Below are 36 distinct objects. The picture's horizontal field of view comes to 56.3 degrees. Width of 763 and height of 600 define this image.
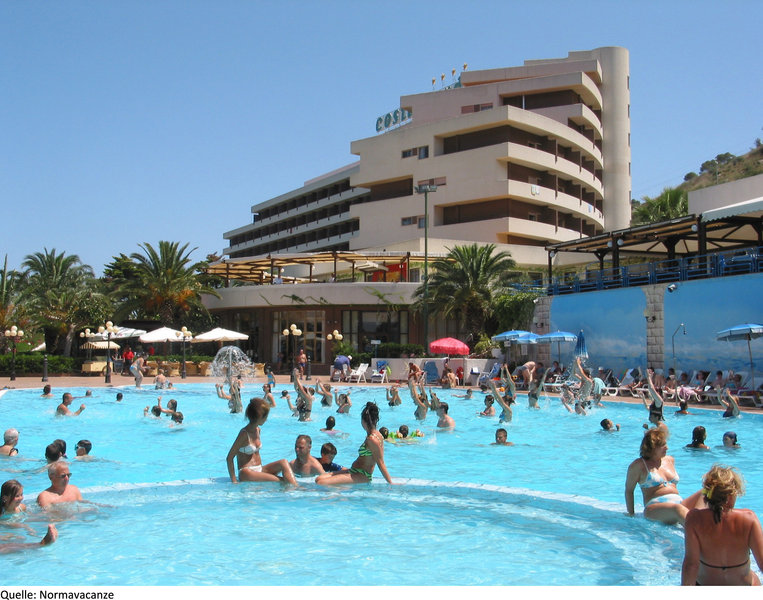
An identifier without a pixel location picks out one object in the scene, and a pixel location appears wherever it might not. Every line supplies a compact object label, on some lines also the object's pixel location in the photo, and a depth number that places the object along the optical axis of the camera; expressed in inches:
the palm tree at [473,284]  1310.3
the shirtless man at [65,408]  688.4
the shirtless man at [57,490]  302.5
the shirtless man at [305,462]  365.1
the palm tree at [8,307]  1425.9
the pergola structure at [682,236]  957.8
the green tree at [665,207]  1574.8
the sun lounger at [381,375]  1219.2
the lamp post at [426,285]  1346.0
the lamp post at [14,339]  1165.7
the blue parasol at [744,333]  773.3
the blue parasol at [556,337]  1061.1
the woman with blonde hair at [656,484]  269.0
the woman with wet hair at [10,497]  265.6
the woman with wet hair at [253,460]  341.4
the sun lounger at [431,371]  1201.4
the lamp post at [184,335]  1243.1
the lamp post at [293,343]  1558.3
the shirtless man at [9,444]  430.3
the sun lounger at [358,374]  1235.9
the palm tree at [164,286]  1588.3
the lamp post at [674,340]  971.9
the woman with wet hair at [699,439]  463.5
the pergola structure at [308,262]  1533.0
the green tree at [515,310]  1246.9
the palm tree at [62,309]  1513.3
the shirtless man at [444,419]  624.1
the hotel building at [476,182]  1565.0
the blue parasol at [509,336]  1060.5
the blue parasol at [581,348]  1059.3
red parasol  1154.0
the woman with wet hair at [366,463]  334.0
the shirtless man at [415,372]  975.8
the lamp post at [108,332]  1156.5
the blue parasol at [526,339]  1049.5
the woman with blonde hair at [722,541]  161.8
